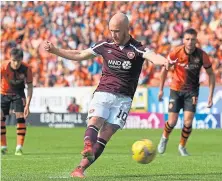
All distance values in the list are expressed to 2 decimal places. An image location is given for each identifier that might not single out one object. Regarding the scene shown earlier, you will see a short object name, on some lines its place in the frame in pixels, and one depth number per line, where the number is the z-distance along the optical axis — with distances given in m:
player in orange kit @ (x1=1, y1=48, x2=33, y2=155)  16.80
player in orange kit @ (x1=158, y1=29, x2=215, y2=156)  15.90
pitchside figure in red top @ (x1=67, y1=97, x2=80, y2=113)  31.33
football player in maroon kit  10.92
